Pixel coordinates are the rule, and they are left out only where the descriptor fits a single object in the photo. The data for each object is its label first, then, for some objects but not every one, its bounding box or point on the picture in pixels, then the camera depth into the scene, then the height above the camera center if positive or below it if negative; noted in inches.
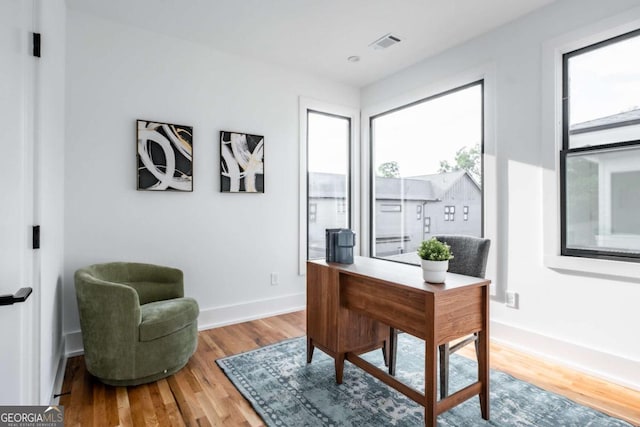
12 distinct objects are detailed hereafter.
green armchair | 86.4 -32.4
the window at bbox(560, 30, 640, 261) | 92.7 +18.5
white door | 48.4 +2.7
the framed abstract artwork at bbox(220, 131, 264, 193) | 137.5 +21.5
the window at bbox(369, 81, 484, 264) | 132.6 +20.6
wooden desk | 66.4 -23.0
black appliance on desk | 96.0 -9.2
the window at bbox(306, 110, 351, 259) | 166.4 +19.4
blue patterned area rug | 74.6 -46.1
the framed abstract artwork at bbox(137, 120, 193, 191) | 120.2 +21.1
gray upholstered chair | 89.2 -11.6
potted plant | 71.1 -10.1
